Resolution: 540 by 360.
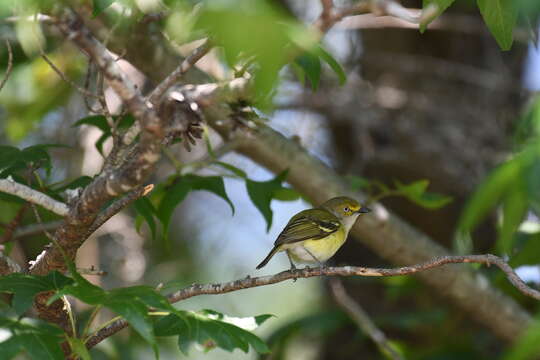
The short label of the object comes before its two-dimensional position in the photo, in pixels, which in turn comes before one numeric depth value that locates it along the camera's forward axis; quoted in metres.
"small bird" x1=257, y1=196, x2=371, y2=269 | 7.32
